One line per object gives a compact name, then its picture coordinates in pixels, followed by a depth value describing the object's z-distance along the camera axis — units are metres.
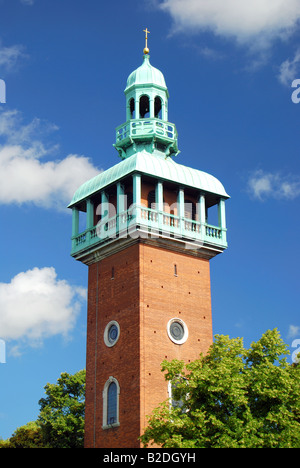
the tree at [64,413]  56.16
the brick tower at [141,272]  39.28
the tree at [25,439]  60.61
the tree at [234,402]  32.38
